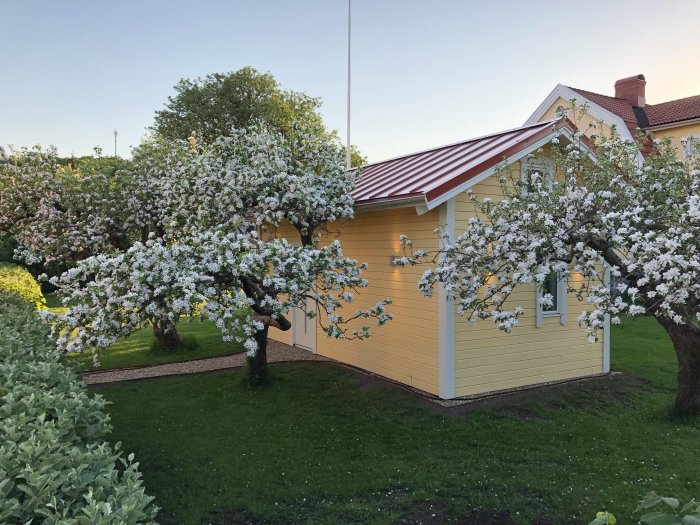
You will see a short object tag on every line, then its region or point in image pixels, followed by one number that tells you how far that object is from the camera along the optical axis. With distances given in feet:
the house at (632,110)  67.15
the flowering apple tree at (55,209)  34.83
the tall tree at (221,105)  103.45
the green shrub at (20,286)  30.89
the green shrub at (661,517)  5.23
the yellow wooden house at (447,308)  25.14
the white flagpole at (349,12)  67.46
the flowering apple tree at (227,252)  19.03
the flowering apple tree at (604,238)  16.28
